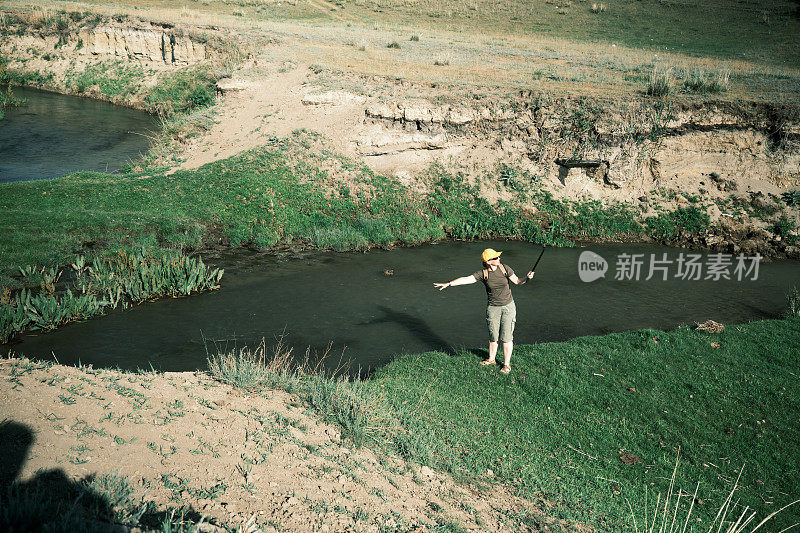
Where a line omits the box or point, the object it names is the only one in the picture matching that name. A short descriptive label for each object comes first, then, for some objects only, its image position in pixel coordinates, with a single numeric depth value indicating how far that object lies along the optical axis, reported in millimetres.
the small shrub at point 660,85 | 21078
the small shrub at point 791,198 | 19641
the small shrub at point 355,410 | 7112
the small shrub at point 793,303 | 13497
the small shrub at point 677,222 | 19156
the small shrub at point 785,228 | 18797
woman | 9273
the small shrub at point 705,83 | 21875
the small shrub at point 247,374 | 7684
